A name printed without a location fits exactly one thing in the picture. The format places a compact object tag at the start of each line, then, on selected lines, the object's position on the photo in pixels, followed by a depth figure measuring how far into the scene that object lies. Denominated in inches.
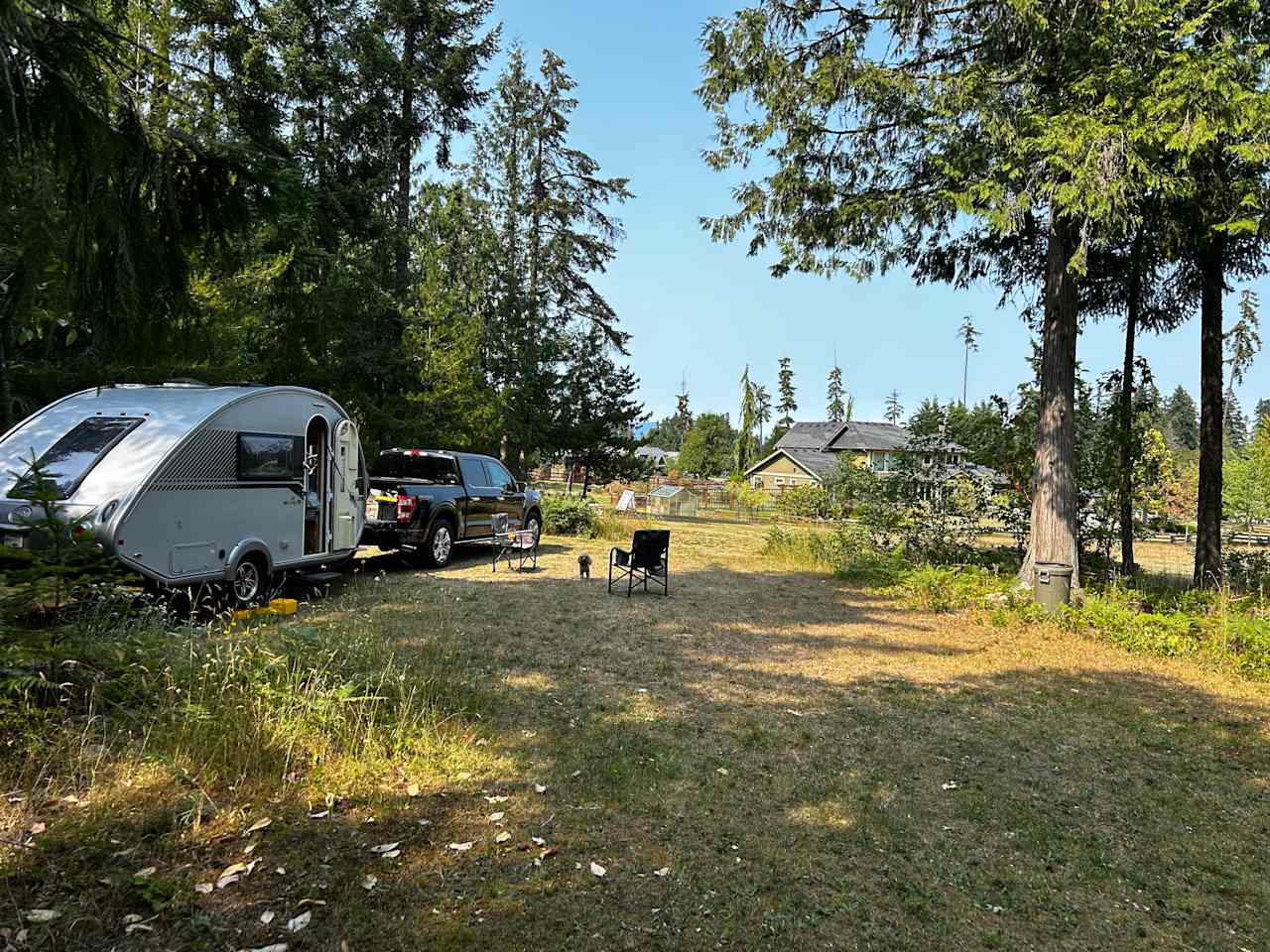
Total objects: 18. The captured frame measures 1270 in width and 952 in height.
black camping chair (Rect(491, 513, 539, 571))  447.5
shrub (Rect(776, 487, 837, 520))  1122.9
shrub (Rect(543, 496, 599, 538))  693.3
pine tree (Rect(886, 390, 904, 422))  3700.3
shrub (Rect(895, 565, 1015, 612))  369.4
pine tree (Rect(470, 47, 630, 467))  892.6
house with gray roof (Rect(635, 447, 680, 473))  3313.0
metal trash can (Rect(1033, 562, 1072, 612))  342.0
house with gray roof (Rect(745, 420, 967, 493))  1974.7
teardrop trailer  235.1
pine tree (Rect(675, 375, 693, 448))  3510.3
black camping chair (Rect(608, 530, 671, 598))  378.3
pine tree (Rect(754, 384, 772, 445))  2600.9
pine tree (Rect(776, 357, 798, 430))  2940.5
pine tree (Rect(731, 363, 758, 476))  2423.7
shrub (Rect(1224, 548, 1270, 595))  399.9
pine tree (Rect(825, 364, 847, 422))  3282.5
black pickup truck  408.5
